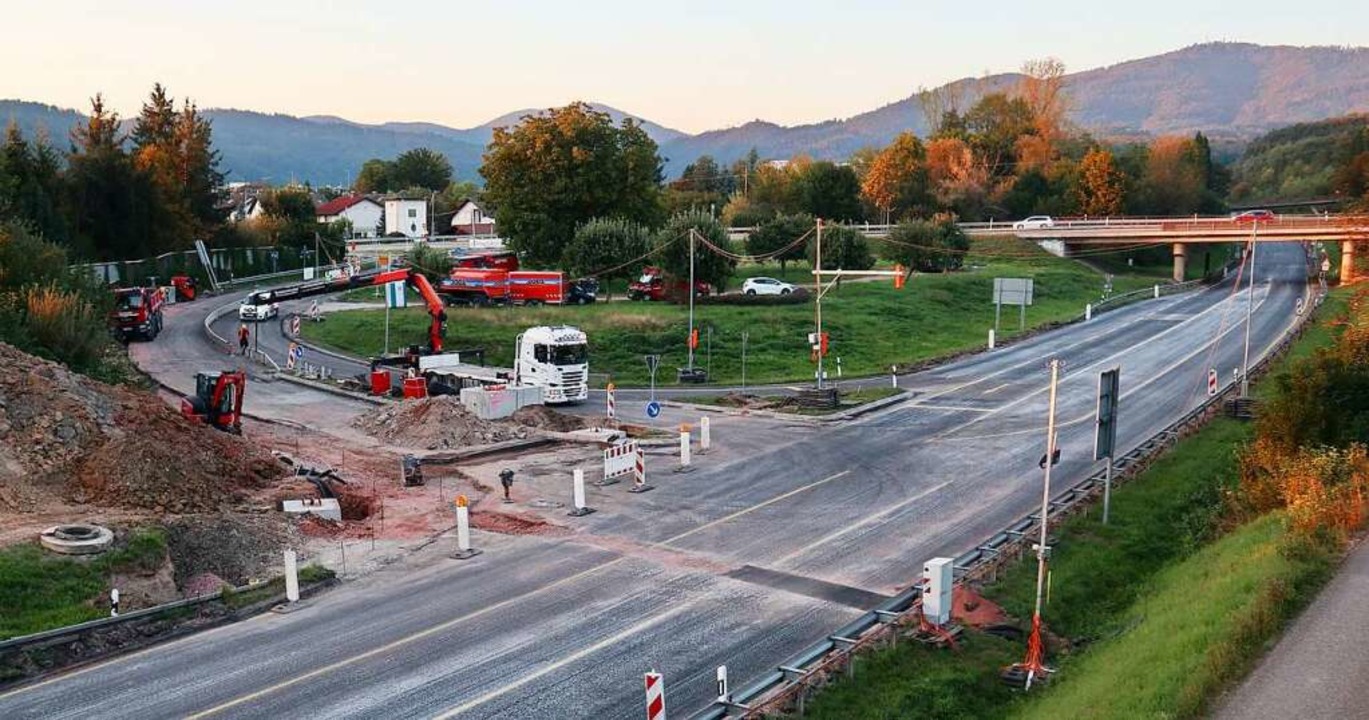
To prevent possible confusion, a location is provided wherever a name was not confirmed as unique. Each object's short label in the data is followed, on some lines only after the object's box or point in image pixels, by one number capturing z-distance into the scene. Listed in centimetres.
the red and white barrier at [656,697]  1355
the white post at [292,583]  1944
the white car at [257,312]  6116
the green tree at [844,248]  7775
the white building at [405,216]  15050
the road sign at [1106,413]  2184
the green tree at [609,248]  7069
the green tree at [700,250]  6612
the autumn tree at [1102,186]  11712
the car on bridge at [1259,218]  9023
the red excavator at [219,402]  3200
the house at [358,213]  14801
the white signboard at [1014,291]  5803
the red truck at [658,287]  6690
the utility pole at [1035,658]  1627
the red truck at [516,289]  6794
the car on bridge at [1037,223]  10519
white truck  4053
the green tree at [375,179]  19525
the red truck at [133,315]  5506
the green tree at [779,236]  8444
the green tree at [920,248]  8550
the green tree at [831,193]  11631
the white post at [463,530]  2238
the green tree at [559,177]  7794
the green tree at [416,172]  19462
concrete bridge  8300
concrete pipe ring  1964
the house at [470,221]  15700
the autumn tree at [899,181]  11912
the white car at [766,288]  6925
